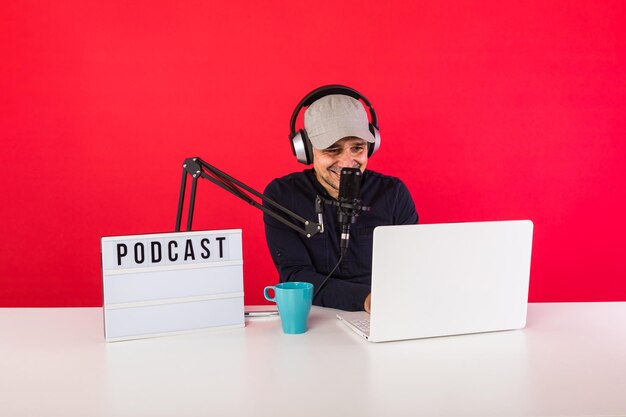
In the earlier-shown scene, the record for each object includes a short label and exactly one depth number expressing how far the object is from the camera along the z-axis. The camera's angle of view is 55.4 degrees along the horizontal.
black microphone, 1.33
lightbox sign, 1.29
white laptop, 1.21
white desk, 0.93
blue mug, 1.32
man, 1.88
